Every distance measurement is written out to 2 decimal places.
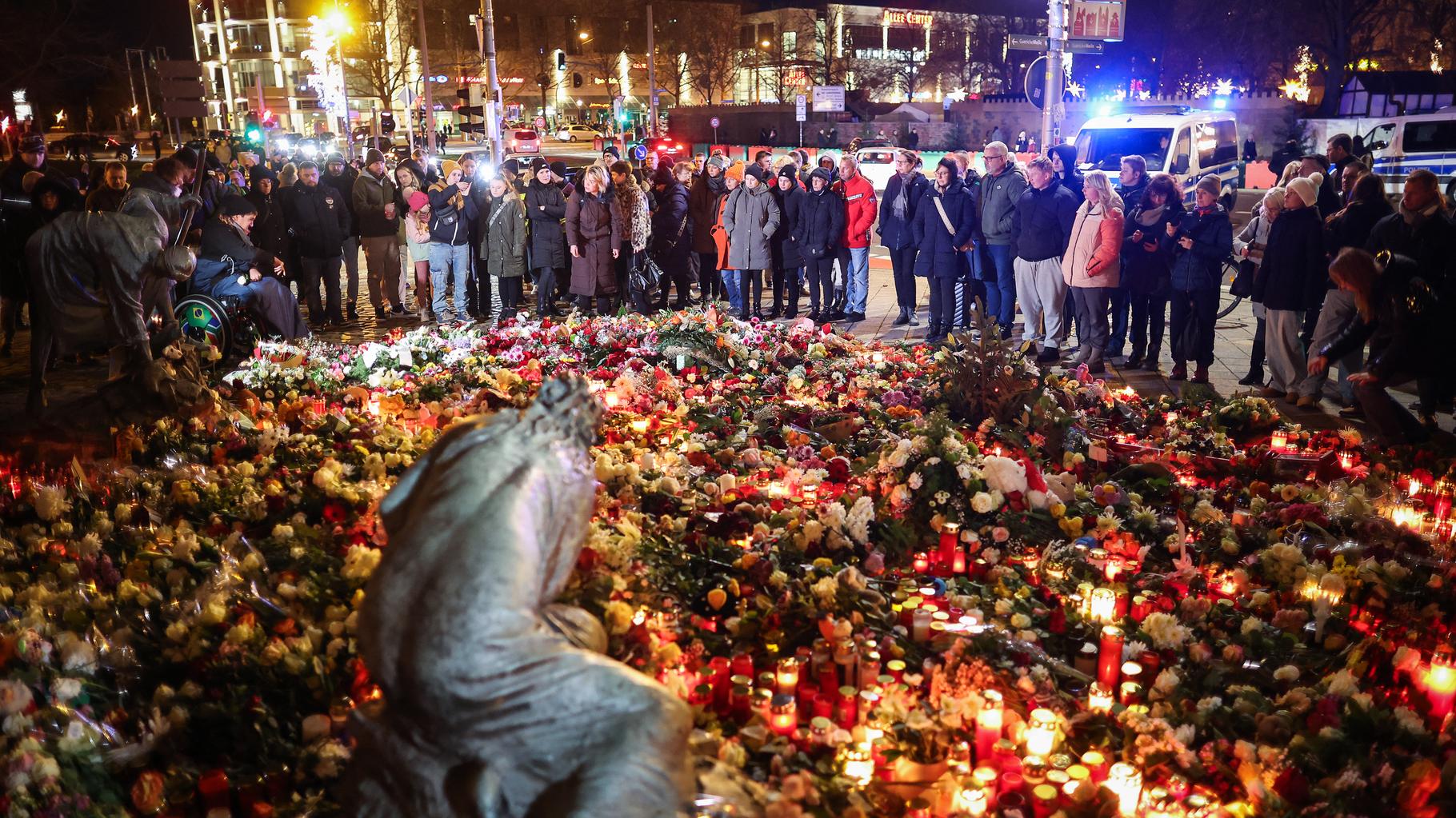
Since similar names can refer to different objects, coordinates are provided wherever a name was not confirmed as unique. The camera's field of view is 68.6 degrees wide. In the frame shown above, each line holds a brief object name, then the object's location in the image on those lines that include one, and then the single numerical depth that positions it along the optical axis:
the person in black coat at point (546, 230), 12.41
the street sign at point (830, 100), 32.44
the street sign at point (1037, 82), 16.00
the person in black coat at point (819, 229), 12.04
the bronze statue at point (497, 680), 1.96
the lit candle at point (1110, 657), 3.98
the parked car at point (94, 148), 40.67
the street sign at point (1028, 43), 14.80
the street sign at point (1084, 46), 14.93
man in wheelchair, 9.74
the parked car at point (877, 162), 27.78
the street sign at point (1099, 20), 15.13
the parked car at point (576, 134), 59.56
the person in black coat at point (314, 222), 11.97
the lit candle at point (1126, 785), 3.25
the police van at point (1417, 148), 20.00
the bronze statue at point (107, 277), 7.48
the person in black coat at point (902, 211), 11.58
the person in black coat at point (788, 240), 12.41
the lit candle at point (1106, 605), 4.43
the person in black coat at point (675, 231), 12.65
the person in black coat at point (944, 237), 11.07
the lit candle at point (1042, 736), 3.47
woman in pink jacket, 9.61
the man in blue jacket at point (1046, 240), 10.20
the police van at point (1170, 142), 18.36
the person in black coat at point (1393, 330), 6.70
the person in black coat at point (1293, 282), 8.50
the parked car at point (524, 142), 47.12
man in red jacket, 12.12
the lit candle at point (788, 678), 3.79
